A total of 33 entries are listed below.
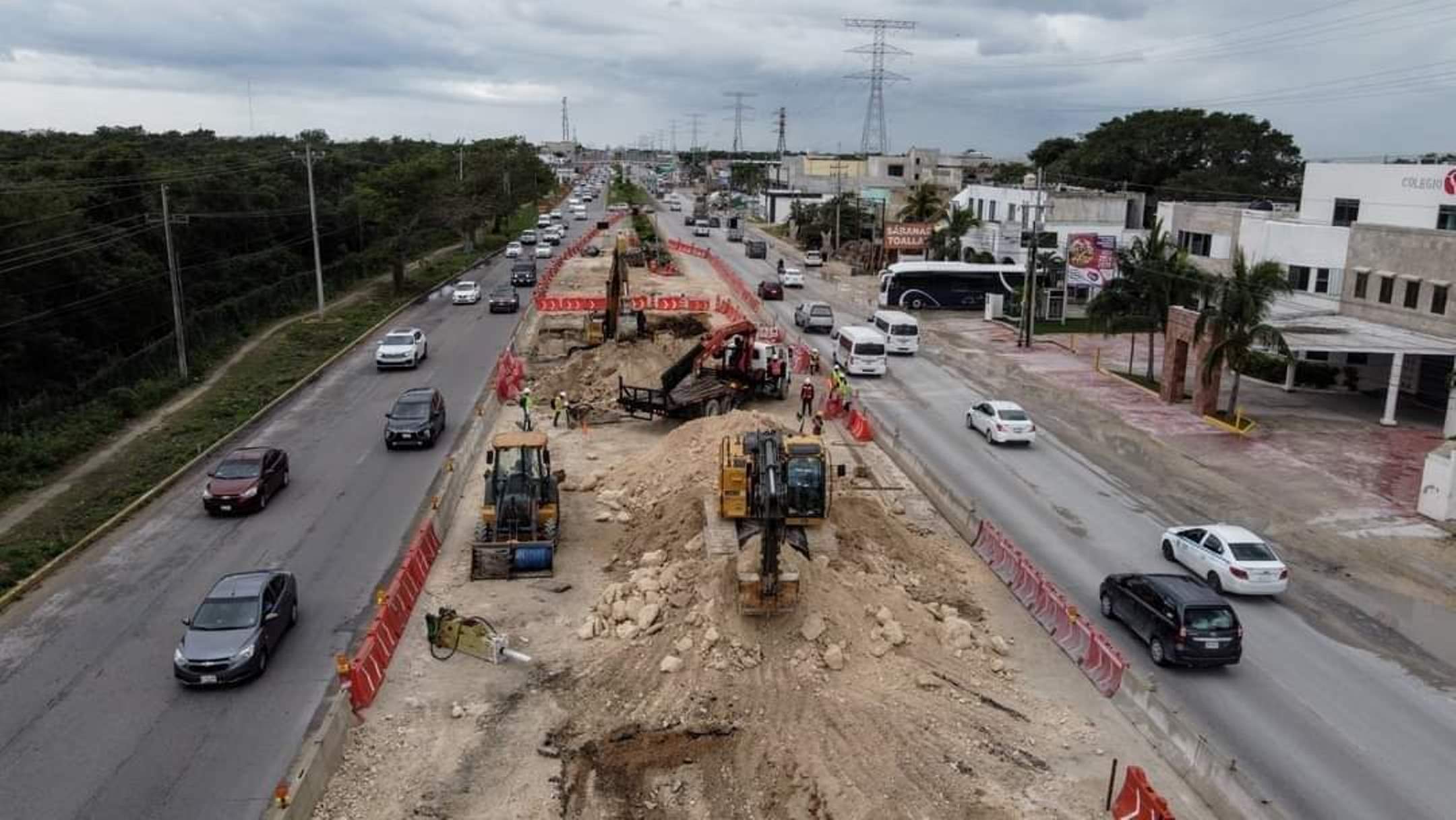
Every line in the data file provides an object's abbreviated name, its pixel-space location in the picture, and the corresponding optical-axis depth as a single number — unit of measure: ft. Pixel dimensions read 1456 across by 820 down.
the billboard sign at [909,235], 264.52
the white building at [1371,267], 129.80
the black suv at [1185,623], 63.26
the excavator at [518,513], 77.05
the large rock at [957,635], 65.98
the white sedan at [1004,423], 115.24
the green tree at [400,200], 229.45
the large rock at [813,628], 64.64
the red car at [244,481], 90.79
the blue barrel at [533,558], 77.10
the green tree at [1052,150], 479.41
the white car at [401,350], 152.87
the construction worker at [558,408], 121.39
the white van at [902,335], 169.58
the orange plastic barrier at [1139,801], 45.39
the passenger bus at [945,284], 217.77
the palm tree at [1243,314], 121.49
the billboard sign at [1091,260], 213.66
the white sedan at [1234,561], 75.00
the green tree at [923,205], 286.66
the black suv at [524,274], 239.30
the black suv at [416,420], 110.73
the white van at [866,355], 150.71
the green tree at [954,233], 249.75
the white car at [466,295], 216.33
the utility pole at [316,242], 188.34
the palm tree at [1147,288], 148.87
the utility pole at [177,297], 140.56
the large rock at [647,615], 68.03
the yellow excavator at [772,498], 65.67
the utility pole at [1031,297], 180.86
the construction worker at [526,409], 112.37
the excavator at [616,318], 154.20
